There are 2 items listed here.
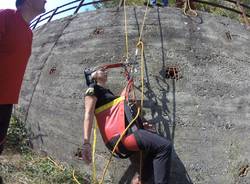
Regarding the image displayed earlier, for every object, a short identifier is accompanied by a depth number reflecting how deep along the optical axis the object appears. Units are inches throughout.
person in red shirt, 76.8
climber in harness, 97.1
